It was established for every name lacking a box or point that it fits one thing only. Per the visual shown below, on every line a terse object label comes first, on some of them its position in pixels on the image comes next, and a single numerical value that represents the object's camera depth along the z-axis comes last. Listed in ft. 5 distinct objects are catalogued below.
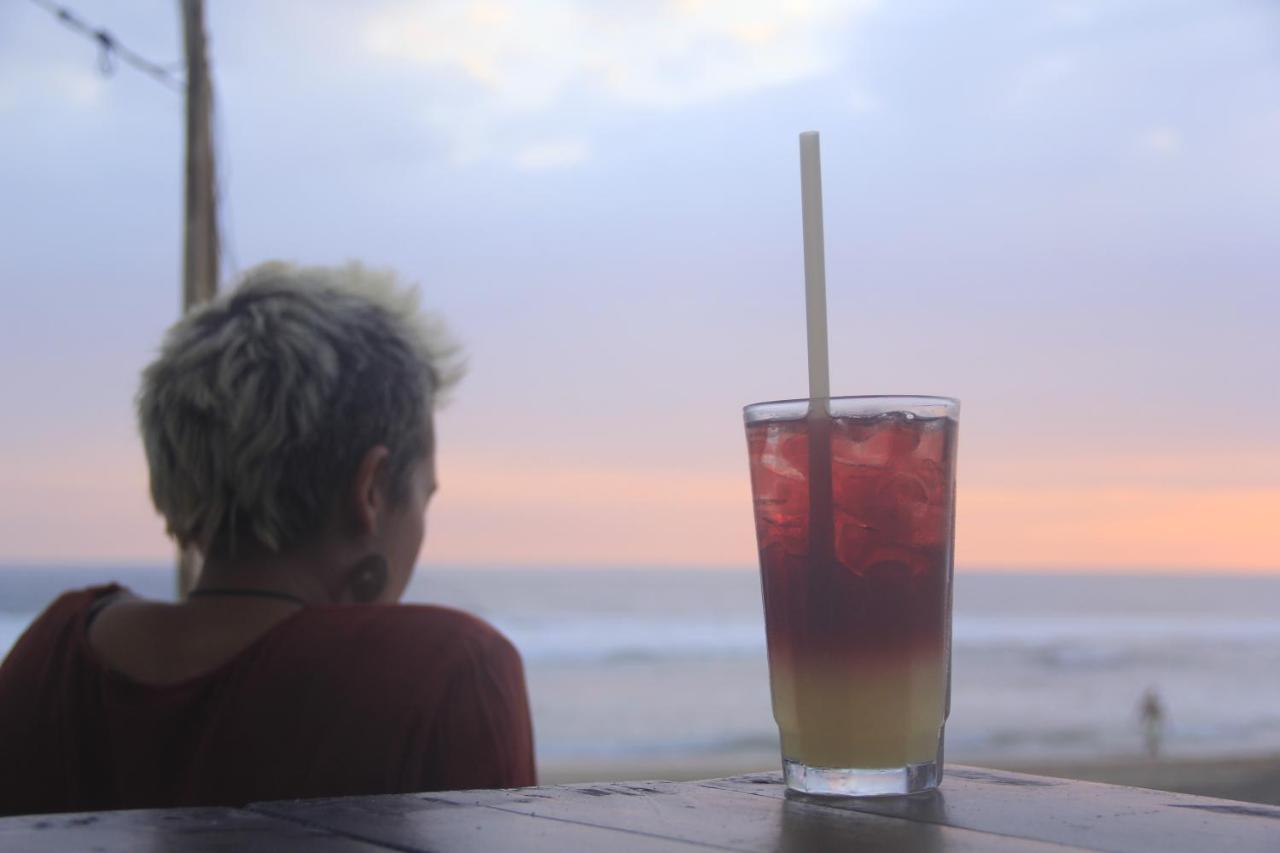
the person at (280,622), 5.25
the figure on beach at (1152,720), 58.08
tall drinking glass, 3.28
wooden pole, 15.33
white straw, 3.50
